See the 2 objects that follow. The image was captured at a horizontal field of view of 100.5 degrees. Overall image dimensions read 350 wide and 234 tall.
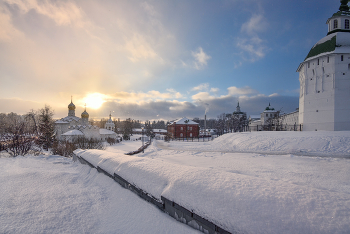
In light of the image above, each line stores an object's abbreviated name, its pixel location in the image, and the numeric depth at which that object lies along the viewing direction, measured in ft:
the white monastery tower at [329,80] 67.87
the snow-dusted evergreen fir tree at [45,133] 81.35
